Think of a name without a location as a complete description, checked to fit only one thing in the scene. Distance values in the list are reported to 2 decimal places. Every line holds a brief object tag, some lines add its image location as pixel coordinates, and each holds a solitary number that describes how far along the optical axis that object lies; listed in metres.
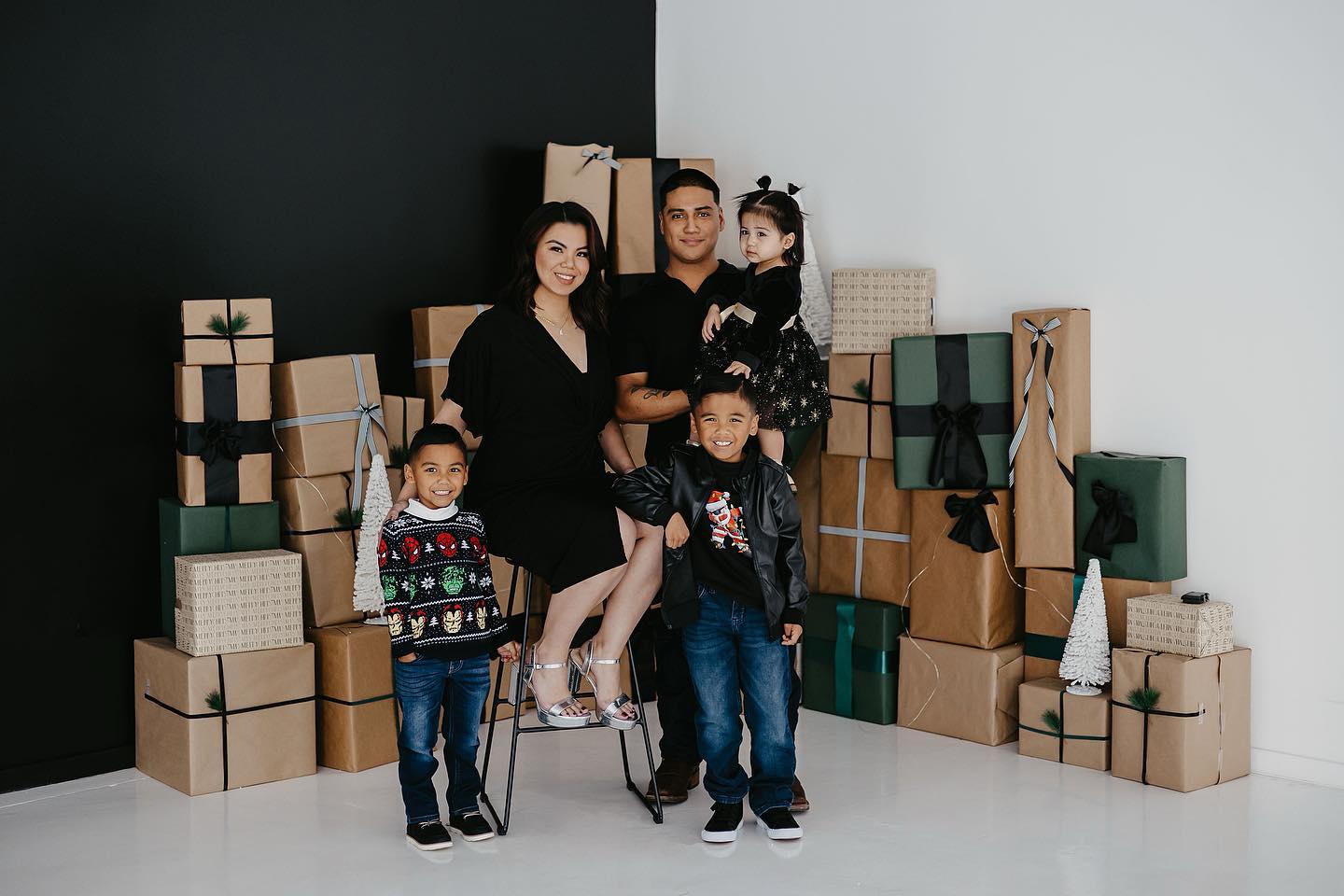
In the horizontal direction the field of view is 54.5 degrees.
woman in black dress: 3.00
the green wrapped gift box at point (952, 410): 3.78
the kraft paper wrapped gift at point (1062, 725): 3.47
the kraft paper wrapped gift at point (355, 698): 3.51
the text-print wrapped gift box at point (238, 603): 3.35
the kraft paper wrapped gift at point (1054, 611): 3.56
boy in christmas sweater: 2.84
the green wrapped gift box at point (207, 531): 3.48
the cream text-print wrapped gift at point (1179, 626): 3.33
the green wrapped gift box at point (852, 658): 3.97
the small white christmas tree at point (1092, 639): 3.50
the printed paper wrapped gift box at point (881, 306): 4.05
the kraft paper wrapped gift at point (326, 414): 3.61
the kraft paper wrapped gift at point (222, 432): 3.45
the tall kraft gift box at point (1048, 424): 3.62
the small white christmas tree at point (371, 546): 3.62
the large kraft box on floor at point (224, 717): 3.34
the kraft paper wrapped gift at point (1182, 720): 3.29
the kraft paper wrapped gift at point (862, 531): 4.02
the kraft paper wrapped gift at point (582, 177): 4.29
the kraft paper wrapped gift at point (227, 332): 3.43
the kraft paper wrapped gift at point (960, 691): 3.73
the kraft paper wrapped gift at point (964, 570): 3.75
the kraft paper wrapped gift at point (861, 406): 4.00
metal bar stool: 2.99
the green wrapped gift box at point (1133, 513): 3.46
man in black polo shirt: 3.29
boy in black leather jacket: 2.91
